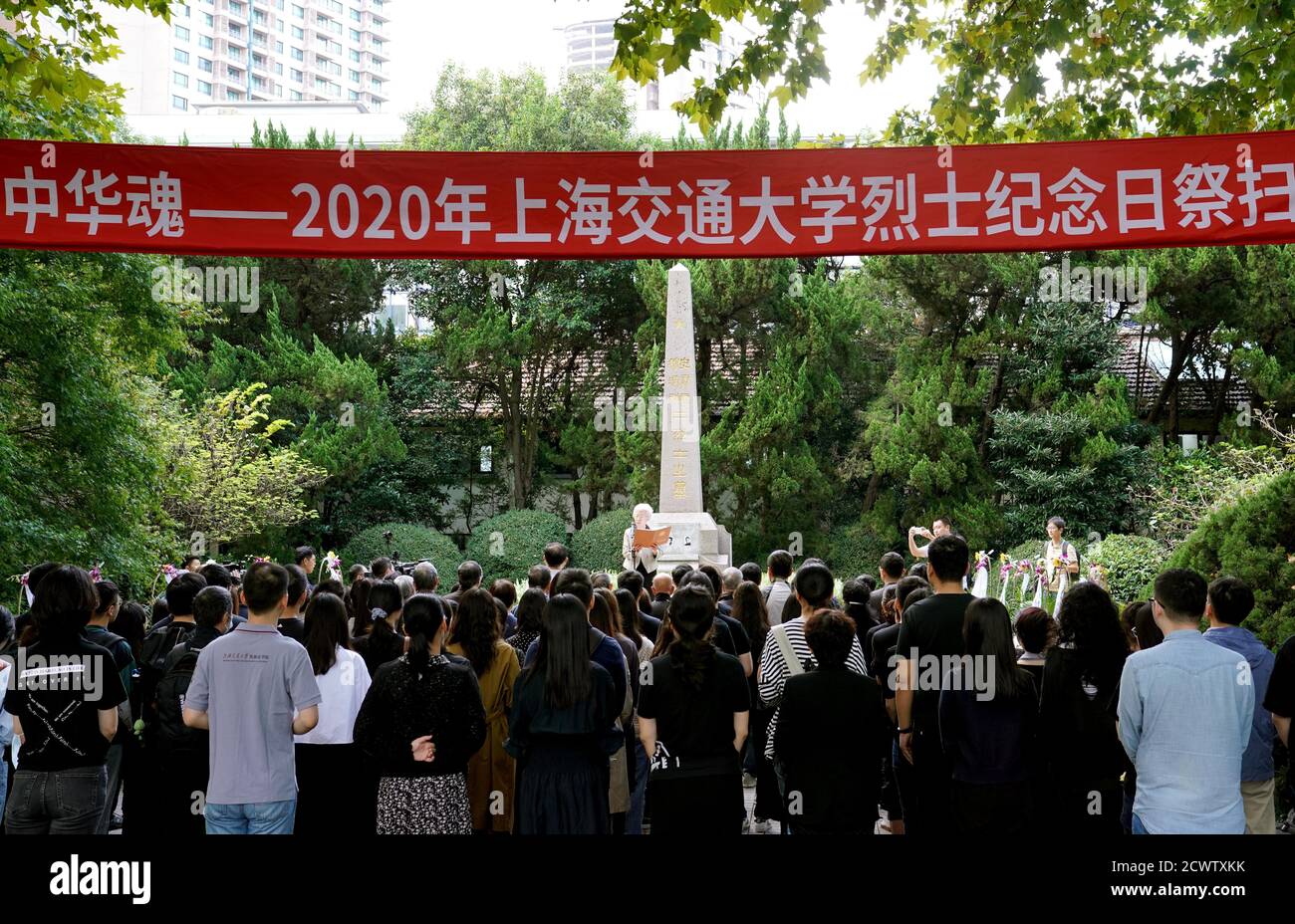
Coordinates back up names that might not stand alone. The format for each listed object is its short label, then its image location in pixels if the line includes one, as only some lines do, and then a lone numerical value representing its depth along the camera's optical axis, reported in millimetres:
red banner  5047
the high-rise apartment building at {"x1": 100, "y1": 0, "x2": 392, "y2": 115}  74875
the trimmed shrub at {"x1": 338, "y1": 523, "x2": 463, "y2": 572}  24750
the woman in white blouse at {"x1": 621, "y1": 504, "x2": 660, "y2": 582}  13791
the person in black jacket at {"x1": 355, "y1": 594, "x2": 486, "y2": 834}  4594
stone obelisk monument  17000
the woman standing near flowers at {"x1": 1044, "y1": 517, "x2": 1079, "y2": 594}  13758
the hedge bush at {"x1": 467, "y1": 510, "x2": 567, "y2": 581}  25234
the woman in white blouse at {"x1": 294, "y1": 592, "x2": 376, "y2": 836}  5133
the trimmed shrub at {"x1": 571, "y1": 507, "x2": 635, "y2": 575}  25219
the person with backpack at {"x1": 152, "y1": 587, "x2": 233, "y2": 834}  5121
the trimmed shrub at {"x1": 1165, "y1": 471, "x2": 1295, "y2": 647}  6906
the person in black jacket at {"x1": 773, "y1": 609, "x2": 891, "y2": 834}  4590
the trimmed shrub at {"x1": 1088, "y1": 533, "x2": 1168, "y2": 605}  16172
